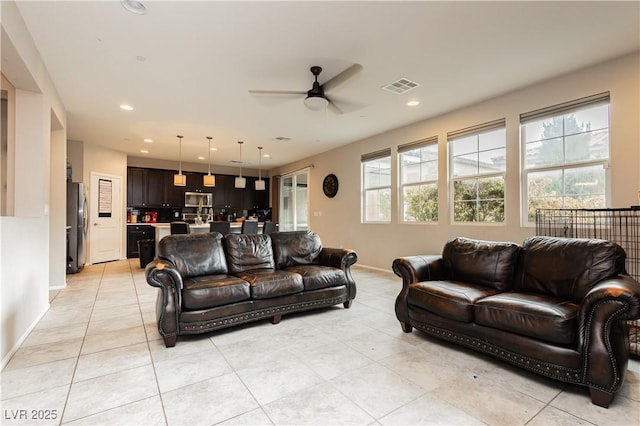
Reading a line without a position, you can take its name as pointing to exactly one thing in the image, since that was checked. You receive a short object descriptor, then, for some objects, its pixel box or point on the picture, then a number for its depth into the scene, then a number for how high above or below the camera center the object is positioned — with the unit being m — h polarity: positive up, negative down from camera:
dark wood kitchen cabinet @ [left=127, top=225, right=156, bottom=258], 7.75 -0.53
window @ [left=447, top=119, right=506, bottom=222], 4.22 +0.63
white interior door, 6.88 -0.06
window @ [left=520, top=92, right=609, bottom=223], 3.34 +0.70
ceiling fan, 3.20 +1.44
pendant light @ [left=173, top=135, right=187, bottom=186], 6.23 +0.72
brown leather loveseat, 1.72 -0.62
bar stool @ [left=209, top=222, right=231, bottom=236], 5.73 -0.22
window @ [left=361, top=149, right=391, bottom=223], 5.88 +0.57
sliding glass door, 8.60 +0.40
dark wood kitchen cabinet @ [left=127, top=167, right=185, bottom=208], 8.00 +0.72
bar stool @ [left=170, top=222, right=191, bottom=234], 5.79 -0.24
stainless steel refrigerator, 5.57 -0.21
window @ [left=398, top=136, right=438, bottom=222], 5.07 +0.61
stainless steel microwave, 8.84 +0.49
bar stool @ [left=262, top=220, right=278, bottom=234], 6.29 -0.25
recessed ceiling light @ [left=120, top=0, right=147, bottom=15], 2.29 +1.60
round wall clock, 7.08 +0.70
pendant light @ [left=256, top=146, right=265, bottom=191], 6.86 +0.68
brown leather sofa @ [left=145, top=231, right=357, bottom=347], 2.57 -0.63
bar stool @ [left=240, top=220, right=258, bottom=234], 6.01 -0.24
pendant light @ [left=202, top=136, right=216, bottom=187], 6.39 +0.72
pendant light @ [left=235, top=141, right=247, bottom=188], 6.62 +0.72
